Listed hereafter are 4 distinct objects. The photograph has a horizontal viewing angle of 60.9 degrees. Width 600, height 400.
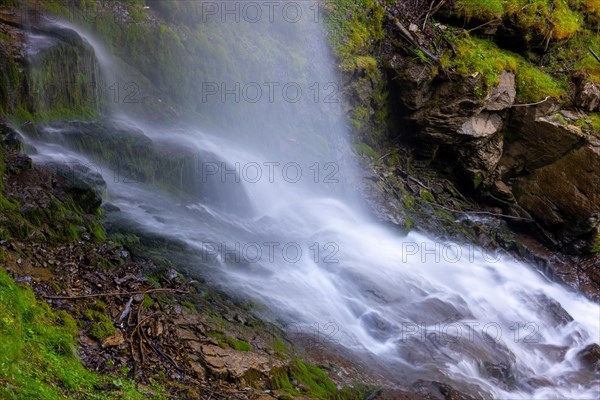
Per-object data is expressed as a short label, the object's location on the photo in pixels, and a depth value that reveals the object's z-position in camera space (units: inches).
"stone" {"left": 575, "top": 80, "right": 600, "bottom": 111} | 483.8
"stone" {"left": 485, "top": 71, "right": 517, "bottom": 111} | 456.1
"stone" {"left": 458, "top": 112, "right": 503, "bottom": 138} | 460.4
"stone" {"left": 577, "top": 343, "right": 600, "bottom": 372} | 322.3
